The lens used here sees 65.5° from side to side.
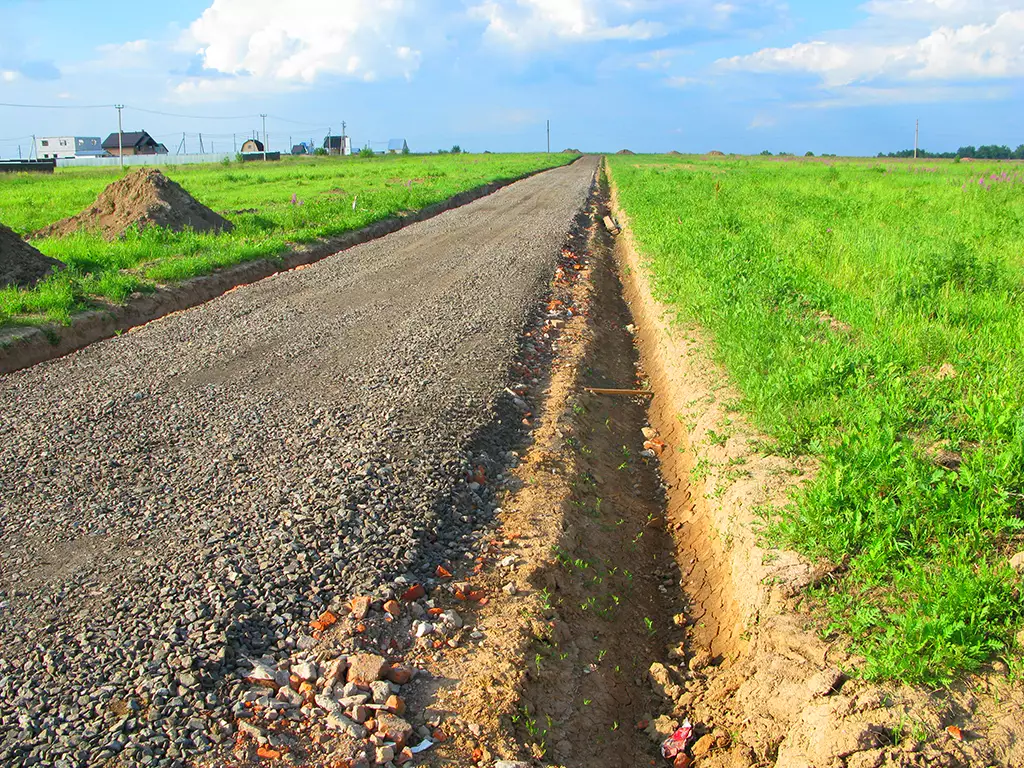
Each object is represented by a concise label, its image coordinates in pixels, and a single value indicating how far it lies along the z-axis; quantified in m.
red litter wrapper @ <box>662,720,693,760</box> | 3.64
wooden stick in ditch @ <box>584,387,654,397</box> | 7.87
